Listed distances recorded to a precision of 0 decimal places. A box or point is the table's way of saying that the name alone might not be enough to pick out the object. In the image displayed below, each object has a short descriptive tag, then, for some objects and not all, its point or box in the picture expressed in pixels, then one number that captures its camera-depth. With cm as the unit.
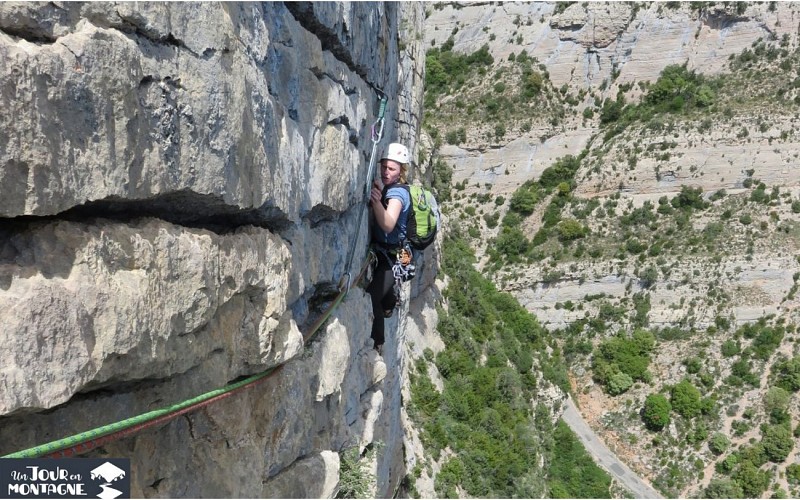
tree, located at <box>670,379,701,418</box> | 3228
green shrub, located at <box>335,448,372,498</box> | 571
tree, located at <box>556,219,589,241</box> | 4112
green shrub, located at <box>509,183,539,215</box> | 4456
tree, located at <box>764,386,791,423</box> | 3055
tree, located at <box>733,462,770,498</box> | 2905
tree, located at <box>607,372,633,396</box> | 3438
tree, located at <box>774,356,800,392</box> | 3130
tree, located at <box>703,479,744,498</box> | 2897
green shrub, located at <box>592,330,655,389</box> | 3478
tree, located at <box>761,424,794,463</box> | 2942
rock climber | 614
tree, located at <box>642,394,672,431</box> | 3229
